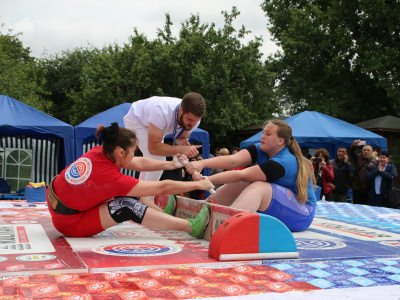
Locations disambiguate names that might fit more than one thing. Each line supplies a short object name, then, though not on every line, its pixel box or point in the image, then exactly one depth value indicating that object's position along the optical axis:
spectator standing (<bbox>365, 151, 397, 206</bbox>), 7.06
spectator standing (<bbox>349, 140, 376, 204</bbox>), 7.55
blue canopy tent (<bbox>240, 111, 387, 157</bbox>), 10.15
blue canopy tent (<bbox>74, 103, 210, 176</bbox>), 9.00
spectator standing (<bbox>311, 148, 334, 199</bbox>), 7.95
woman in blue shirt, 3.31
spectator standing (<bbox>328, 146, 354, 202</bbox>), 8.09
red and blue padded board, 2.43
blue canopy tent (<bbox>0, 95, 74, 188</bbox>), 8.71
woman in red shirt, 2.81
